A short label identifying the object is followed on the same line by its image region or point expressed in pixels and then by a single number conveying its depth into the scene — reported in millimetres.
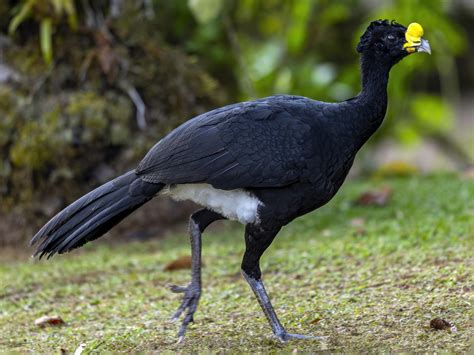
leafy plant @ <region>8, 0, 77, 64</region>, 14117
